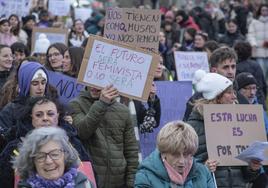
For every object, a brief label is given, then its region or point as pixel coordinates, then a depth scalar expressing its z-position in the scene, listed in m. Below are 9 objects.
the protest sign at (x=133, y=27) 8.80
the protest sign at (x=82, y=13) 21.99
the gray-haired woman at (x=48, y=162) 5.29
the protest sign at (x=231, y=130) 6.86
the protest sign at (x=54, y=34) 14.51
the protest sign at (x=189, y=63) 13.10
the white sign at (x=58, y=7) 17.56
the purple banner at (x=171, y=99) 10.45
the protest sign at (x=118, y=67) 7.54
